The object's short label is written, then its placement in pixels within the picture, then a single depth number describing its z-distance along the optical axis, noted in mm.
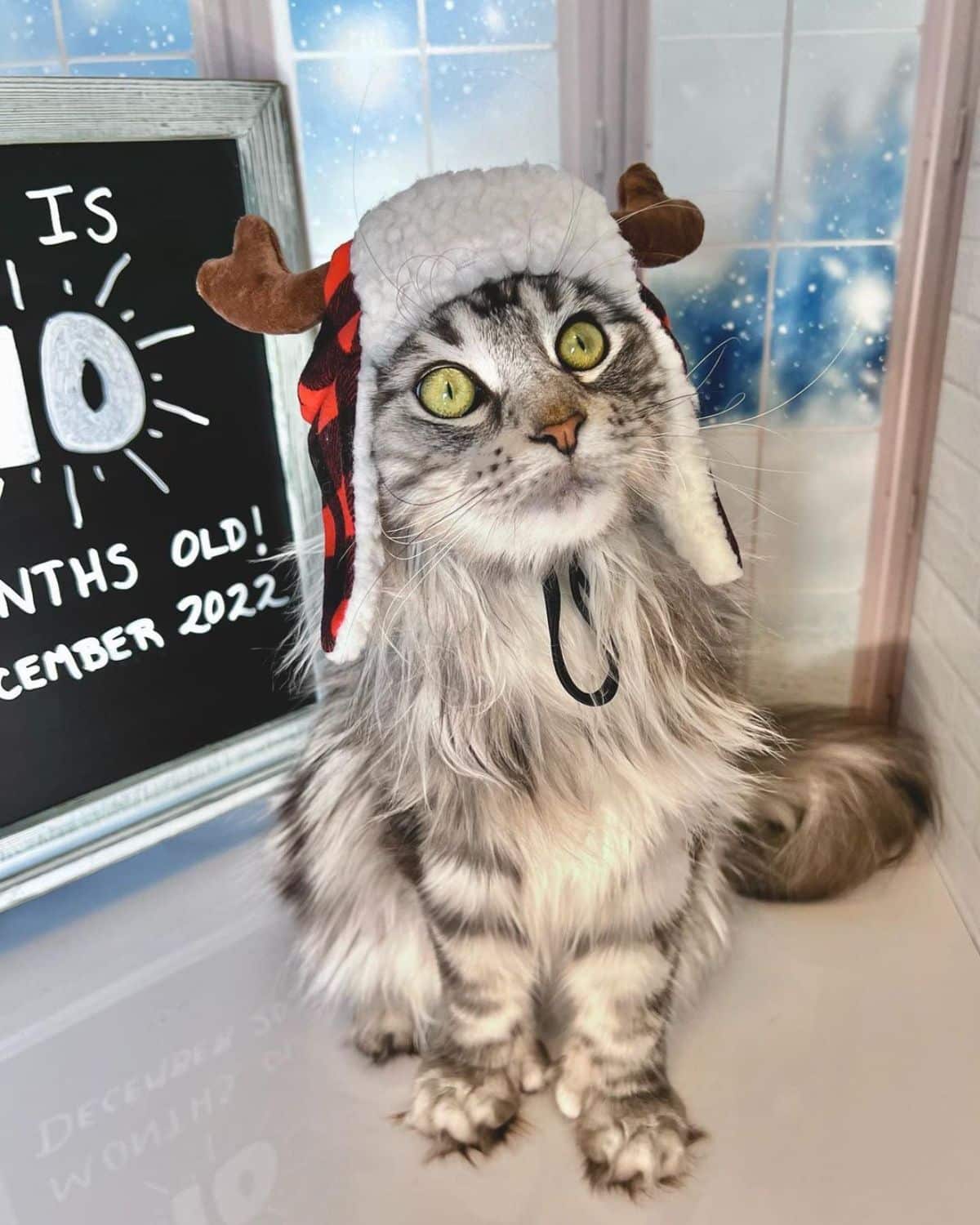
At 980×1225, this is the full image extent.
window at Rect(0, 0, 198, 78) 861
